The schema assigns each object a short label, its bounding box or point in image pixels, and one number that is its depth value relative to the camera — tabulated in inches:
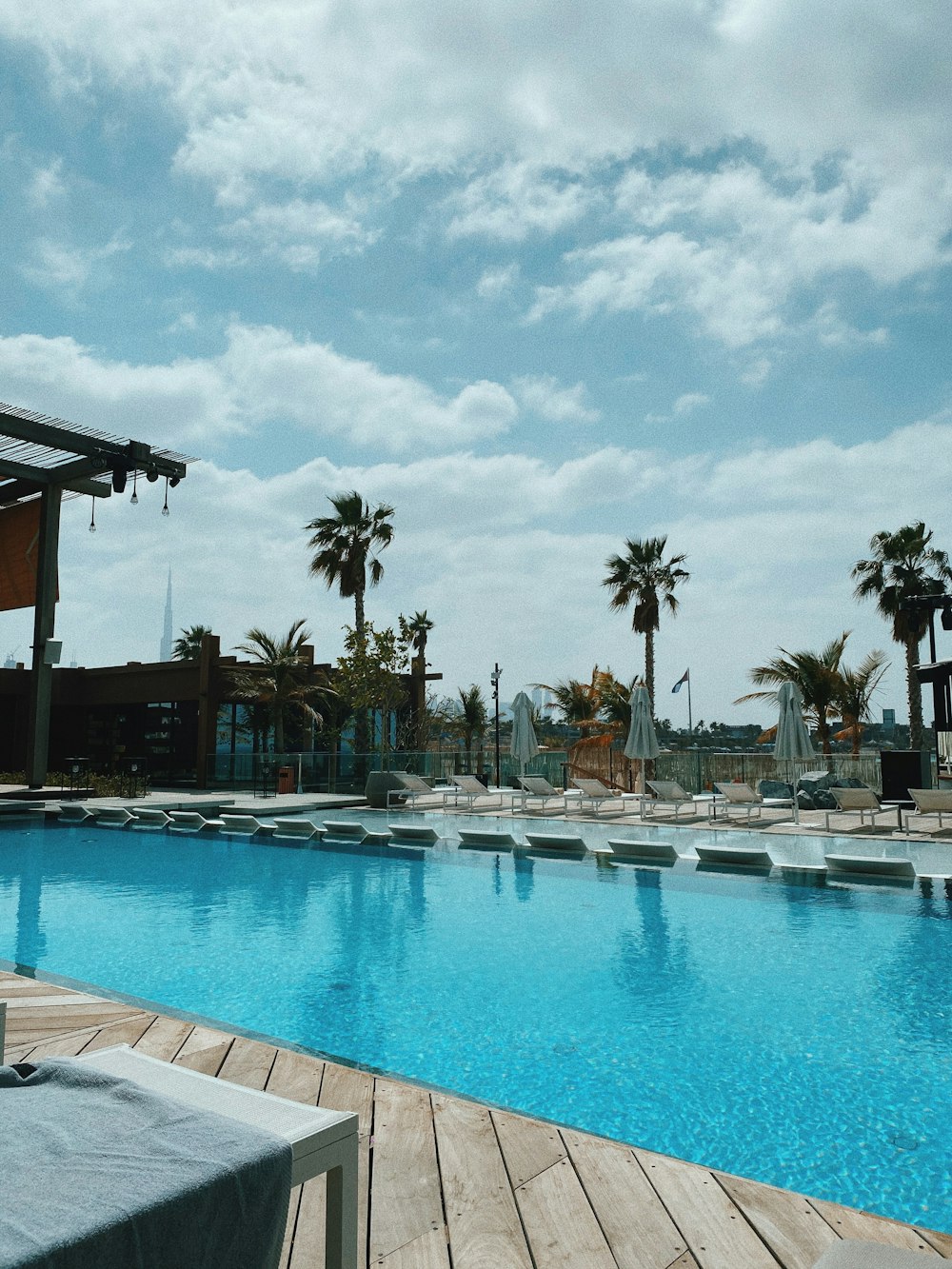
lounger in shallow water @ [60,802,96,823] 657.0
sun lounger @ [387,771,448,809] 757.3
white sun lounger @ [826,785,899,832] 555.2
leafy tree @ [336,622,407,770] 910.4
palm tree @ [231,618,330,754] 933.2
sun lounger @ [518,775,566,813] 714.6
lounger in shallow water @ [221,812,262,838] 593.9
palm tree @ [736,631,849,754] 989.8
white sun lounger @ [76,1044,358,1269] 76.4
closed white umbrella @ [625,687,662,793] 721.6
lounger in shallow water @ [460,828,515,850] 516.4
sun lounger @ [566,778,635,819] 695.4
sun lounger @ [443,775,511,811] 737.6
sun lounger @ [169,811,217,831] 611.5
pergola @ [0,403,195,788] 655.1
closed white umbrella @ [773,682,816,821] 598.9
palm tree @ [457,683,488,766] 1237.1
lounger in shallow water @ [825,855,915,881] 399.9
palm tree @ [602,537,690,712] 989.8
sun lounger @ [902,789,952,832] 509.0
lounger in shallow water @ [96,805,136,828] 644.7
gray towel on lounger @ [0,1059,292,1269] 57.4
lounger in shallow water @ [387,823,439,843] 539.2
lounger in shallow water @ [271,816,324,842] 585.9
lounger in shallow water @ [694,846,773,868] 432.1
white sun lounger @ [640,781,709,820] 637.9
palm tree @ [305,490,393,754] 976.3
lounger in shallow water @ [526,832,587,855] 493.7
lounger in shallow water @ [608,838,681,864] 463.2
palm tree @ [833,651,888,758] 999.6
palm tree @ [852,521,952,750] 930.1
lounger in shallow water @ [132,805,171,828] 627.2
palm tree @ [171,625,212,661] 1523.1
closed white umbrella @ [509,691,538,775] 741.9
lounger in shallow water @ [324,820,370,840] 567.6
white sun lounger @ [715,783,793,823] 612.7
